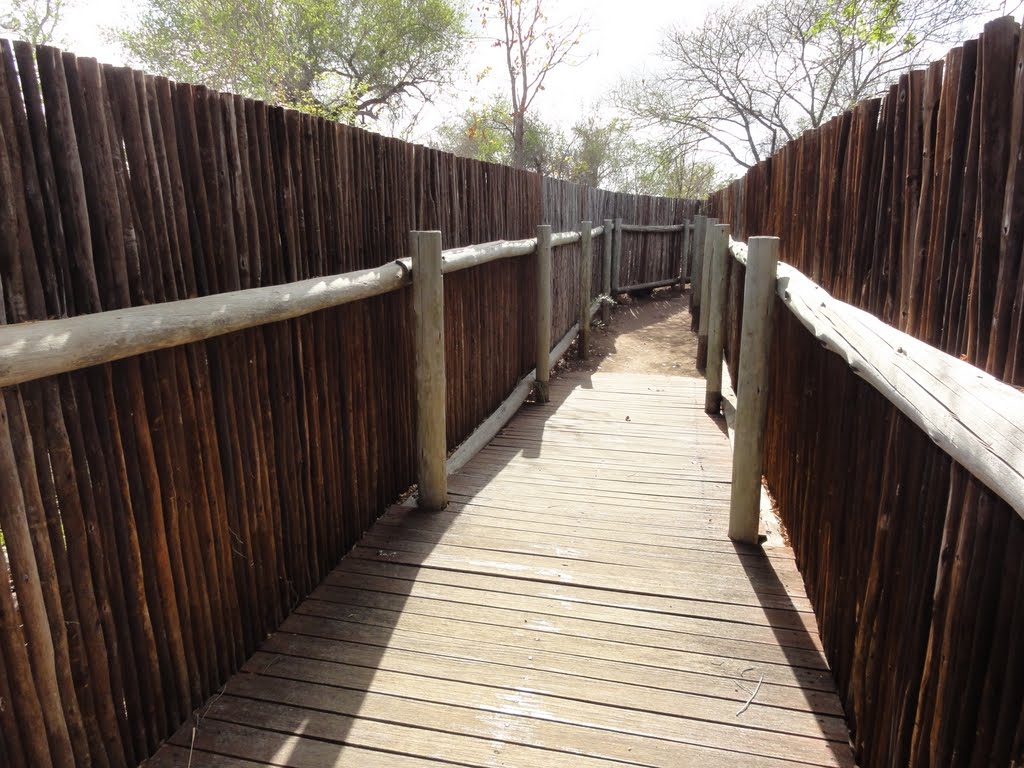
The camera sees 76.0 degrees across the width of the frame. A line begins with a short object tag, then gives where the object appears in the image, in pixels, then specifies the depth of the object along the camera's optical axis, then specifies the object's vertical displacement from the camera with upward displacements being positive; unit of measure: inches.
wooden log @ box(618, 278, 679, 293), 504.1 -43.7
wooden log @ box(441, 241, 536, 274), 150.1 -5.1
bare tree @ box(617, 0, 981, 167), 665.0 +198.1
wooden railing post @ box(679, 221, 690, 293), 602.5 -30.7
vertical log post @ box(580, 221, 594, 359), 307.5 -22.9
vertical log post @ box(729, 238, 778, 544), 123.8 -27.4
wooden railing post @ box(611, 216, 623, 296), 450.6 -15.8
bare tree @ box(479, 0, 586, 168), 802.2 +219.8
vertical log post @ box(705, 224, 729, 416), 224.8 -30.3
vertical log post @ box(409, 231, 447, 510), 134.3 -27.9
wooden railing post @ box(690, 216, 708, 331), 424.5 -30.2
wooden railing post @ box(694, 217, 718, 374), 291.6 -32.3
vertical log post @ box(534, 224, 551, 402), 231.8 -27.5
